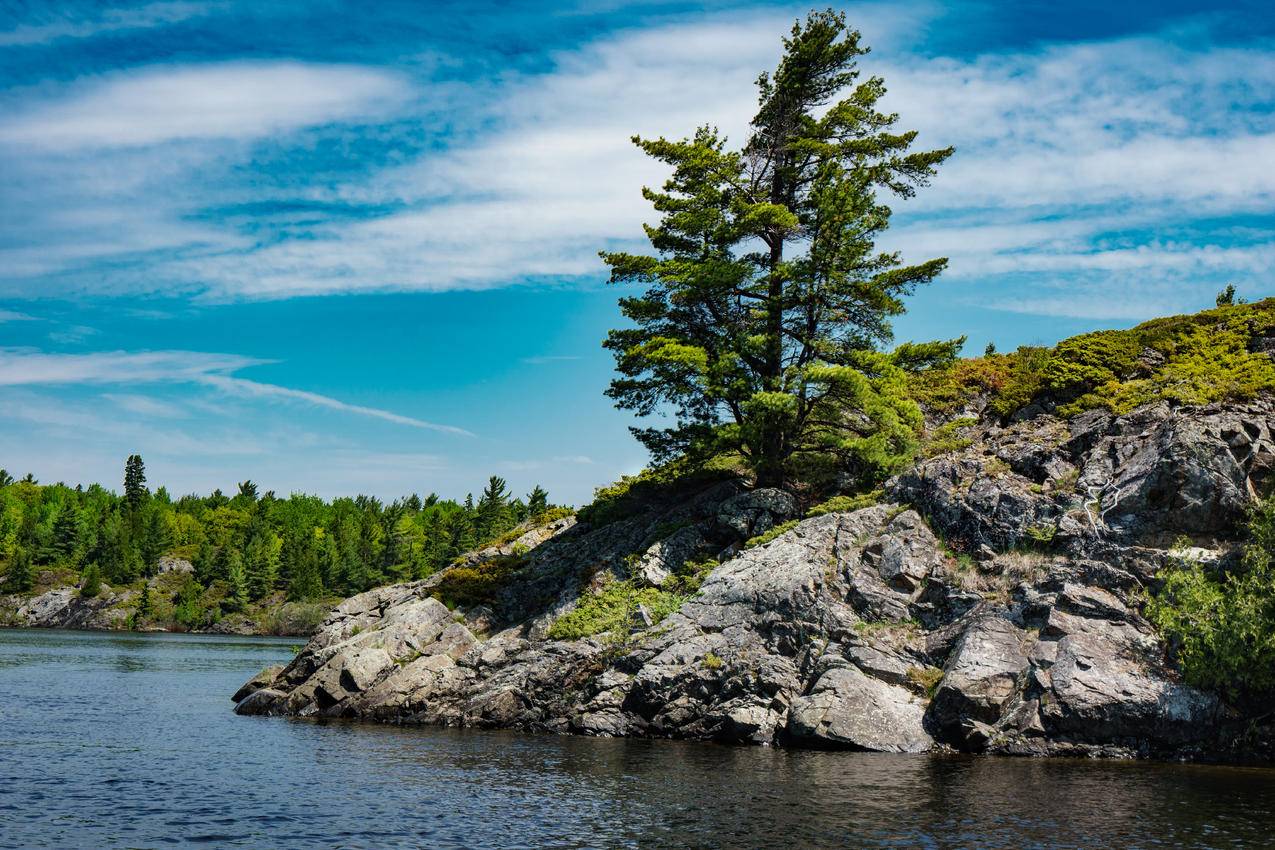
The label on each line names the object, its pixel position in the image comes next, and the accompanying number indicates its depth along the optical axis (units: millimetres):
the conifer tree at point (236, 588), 160125
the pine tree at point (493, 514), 138875
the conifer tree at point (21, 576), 163375
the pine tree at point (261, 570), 164375
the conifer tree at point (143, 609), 158875
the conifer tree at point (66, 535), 176875
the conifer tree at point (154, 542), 171750
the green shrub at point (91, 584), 160875
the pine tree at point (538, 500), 132750
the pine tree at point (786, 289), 44531
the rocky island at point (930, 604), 31609
